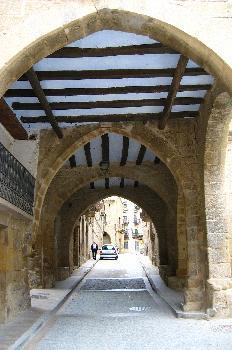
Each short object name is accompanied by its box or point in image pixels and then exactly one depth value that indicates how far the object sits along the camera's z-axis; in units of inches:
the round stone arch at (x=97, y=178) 485.7
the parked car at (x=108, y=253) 1135.1
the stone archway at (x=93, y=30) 150.6
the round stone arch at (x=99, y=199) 577.6
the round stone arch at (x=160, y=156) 294.2
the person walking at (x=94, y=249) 1112.1
